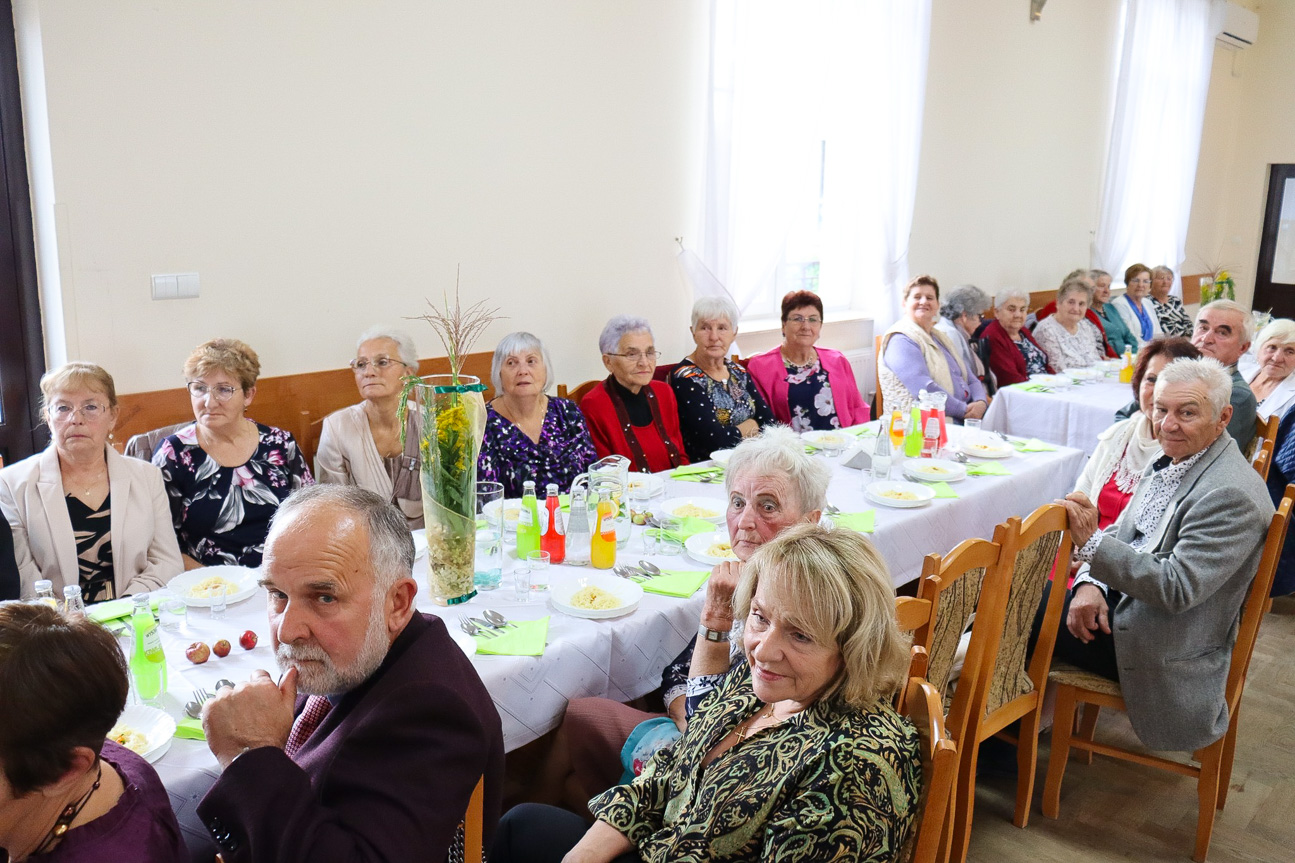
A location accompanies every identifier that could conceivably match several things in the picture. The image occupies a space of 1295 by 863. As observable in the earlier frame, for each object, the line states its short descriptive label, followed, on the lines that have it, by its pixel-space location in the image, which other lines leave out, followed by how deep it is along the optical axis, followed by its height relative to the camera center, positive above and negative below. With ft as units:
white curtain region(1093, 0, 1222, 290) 28.07 +3.54
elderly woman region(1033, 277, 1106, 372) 21.71 -1.82
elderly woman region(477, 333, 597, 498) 11.78 -2.36
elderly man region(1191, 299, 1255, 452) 14.44 -1.11
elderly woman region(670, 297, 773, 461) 14.17 -2.20
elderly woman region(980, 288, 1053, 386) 20.61 -1.85
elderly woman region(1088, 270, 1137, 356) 24.41 -1.64
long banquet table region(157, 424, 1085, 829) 5.95 -2.91
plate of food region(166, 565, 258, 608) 7.30 -2.70
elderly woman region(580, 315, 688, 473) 13.26 -2.29
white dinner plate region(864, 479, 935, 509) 10.37 -2.62
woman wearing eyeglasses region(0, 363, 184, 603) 8.75 -2.54
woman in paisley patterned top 4.75 -2.51
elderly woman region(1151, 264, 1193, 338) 26.89 -1.46
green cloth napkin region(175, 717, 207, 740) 5.65 -2.86
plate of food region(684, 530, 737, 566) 8.66 -2.71
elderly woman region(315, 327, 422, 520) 11.57 -2.41
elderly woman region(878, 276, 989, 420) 17.53 -2.07
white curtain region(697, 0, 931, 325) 17.04 +1.78
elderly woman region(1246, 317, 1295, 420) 14.06 -1.59
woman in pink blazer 15.70 -2.18
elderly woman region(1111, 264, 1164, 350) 25.70 -1.32
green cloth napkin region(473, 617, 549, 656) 6.82 -2.83
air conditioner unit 31.00 +7.23
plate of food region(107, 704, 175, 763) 5.40 -2.80
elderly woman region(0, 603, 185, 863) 3.85 -2.05
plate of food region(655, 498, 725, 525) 9.80 -2.68
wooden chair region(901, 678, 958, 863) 4.67 -2.48
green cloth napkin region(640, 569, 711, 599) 8.00 -2.80
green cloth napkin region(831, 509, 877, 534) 9.63 -2.70
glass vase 7.18 -1.80
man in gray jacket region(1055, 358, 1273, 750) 8.11 -2.61
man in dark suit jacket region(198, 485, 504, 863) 4.37 -2.27
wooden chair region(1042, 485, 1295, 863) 8.33 -4.19
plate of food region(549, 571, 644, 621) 7.48 -2.77
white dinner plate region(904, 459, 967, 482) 11.35 -2.57
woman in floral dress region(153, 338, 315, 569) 10.00 -2.45
